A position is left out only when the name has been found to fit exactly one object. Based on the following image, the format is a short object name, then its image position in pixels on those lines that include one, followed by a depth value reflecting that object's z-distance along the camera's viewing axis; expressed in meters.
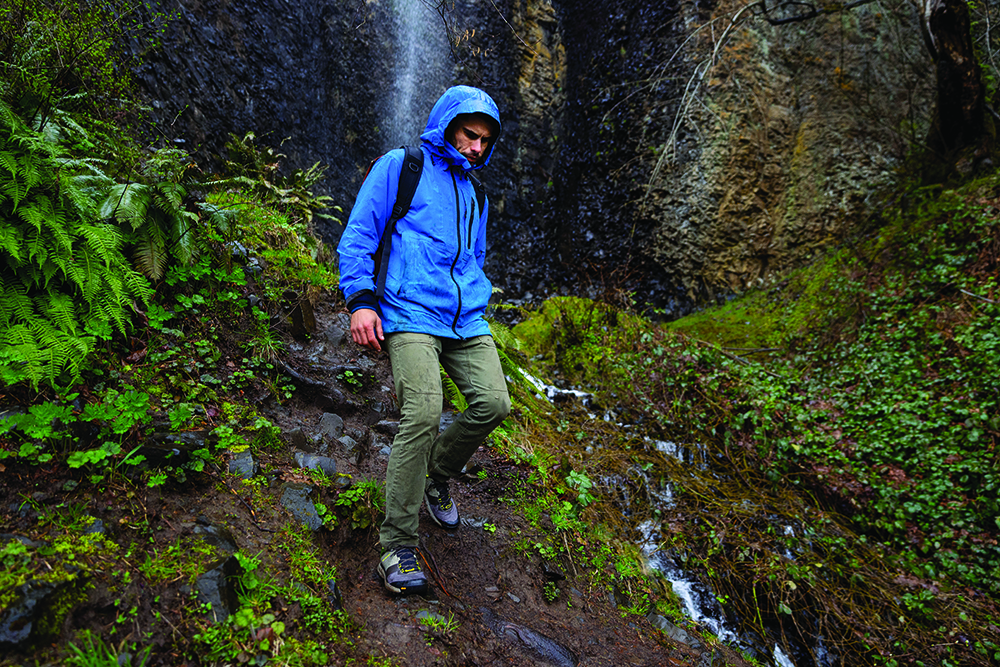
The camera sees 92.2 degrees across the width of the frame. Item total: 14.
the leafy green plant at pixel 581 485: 4.16
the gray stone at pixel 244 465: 2.84
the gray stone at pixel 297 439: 3.36
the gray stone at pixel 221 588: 2.08
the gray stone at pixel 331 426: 3.70
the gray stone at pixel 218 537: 2.34
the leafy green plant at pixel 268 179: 6.55
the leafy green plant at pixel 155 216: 3.19
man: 2.63
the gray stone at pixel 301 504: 2.77
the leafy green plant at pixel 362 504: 2.95
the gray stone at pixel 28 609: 1.68
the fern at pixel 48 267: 2.50
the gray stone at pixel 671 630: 3.36
